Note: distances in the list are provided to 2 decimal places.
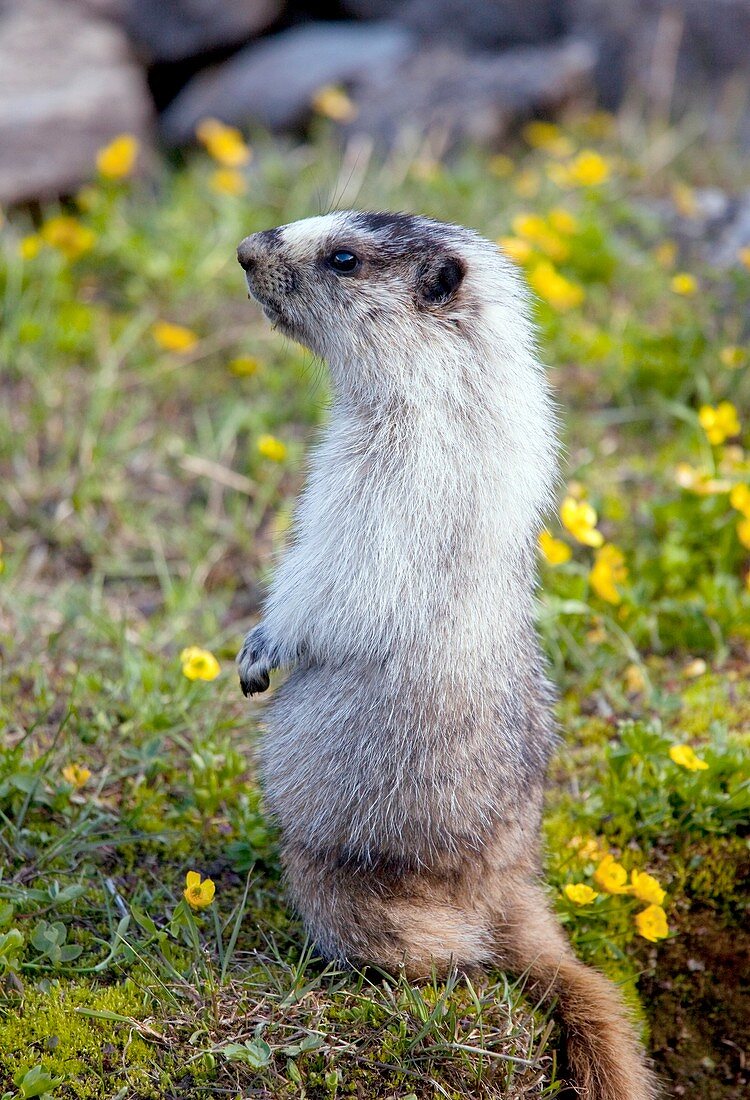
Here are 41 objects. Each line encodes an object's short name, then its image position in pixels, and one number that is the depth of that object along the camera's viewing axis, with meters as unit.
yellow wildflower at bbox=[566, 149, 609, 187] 13.13
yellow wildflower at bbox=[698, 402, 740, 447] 9.56
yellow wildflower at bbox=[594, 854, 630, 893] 6.99
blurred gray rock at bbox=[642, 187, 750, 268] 13.54
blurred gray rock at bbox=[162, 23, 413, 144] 16.66
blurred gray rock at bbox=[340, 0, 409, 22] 17.75
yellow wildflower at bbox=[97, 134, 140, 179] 13.02
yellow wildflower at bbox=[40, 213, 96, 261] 12.94
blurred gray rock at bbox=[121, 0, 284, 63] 16.78
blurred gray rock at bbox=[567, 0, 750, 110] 16.16
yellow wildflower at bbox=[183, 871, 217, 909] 6.52
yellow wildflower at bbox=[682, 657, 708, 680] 8.87
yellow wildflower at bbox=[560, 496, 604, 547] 8.67
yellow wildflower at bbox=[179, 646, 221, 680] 7.62
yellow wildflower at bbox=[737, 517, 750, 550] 8.92
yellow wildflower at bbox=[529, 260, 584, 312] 11.77
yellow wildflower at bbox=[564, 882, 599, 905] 6.95
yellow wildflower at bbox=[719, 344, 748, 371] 10.80
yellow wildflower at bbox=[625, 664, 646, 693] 8.94
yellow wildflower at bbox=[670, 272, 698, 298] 10.98
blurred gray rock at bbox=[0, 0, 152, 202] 14.25
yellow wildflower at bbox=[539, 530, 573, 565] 8.90
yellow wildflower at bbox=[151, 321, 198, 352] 11.97
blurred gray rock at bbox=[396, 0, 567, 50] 17.27
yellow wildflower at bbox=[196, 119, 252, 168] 13.73
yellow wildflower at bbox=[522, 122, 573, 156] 15.43
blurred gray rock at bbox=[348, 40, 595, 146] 16.08
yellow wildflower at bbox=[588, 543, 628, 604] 8.99
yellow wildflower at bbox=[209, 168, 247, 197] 13.69
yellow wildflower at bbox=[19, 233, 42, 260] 12.12
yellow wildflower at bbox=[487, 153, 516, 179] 15.25
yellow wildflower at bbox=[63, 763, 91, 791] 7.46
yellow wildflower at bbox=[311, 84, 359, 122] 15.62
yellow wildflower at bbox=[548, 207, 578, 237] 13.09
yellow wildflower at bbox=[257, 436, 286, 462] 10.05
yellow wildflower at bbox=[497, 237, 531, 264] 12.48
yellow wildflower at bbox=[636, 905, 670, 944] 6.86
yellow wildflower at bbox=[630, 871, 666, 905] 6.91
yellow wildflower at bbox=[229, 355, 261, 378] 12.16
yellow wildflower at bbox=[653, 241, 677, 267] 13.37
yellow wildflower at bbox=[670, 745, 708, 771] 7.32
